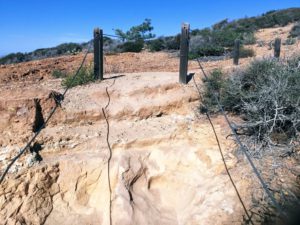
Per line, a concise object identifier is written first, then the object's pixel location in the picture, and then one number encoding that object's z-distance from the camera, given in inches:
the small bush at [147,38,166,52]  381.2
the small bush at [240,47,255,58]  287.3
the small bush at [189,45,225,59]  312.8
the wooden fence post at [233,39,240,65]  221.3
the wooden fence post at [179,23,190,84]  173.8
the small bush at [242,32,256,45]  386.6
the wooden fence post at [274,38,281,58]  221.5
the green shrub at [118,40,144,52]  395.4
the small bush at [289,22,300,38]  428.0
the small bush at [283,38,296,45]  333.3
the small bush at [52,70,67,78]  218.5
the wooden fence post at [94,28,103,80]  178.0
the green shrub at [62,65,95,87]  177.7
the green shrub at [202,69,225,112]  163.1
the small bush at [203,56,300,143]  136.8
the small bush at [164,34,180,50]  379.6
